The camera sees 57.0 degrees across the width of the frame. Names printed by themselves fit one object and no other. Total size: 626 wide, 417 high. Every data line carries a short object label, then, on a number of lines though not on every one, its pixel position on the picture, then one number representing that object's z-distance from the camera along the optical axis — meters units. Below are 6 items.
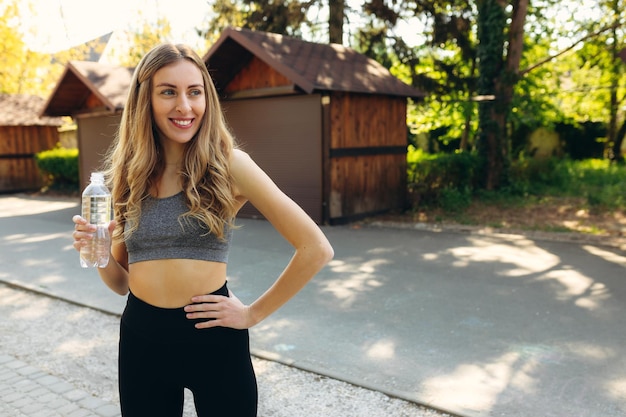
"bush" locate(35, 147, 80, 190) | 20.17
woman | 1.91
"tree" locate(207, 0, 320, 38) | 17.75
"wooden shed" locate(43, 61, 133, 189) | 15.63
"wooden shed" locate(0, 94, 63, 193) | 22.20
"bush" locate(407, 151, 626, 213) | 13.09
